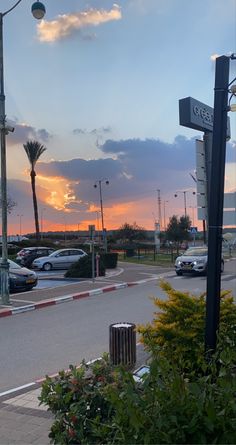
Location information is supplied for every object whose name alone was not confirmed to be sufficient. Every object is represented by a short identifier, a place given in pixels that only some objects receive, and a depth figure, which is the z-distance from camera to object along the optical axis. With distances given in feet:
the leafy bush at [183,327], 17.04
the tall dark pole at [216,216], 13.50
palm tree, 180.57
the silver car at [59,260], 102.27
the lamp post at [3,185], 48.70
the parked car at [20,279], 60.08
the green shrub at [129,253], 162.50
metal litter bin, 22.13
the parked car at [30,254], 109.50
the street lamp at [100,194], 206.83
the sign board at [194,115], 21.45
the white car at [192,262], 80.53
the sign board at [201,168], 21.50
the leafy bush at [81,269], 79.03
